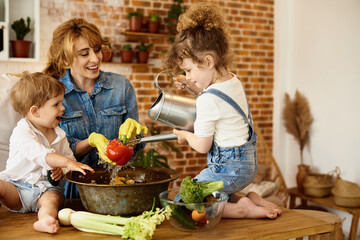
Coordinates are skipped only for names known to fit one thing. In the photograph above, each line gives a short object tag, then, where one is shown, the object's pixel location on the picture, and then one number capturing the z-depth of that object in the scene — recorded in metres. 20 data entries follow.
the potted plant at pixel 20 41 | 3.55
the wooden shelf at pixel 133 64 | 3.96
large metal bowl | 1.45
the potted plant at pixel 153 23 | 4.04
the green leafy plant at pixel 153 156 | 3.81
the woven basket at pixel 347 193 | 3.46
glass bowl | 1.38
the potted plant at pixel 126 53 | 3.98
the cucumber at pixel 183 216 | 1.39
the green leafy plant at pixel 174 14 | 4.12
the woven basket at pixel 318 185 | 3.81
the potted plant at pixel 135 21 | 3.99
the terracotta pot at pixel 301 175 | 4.03
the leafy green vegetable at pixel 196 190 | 1.37
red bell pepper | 1.58
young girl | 1.61
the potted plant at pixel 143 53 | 4.04
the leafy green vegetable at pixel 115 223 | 1.30
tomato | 1.41
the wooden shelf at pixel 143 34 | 4.00
